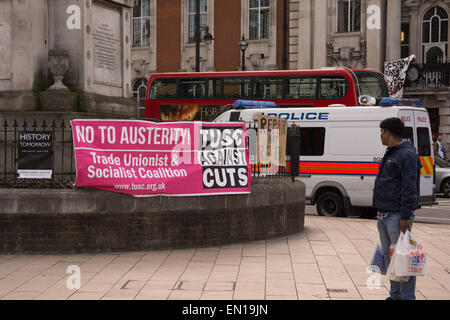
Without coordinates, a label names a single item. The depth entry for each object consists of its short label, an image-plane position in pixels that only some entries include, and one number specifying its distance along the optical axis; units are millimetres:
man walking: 6840
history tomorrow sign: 10406
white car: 23797
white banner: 32500
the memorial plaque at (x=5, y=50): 12531
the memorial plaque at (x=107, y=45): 13523
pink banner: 10266
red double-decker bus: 24234
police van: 16250
